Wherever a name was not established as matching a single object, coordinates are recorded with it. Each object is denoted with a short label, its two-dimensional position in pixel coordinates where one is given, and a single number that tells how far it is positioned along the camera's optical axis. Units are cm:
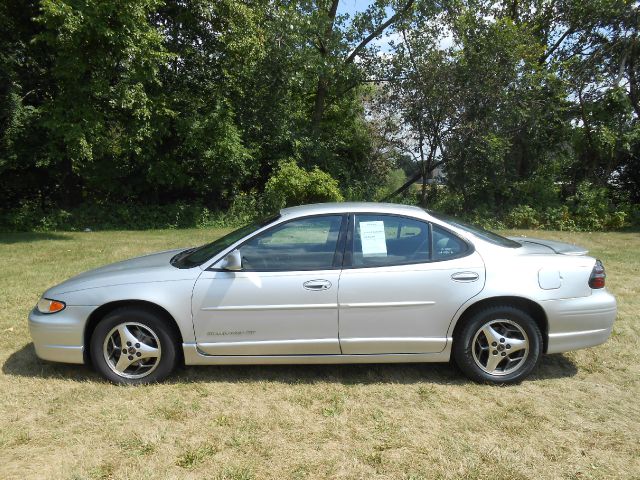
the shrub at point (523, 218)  1529
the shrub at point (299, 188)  1548
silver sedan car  394
